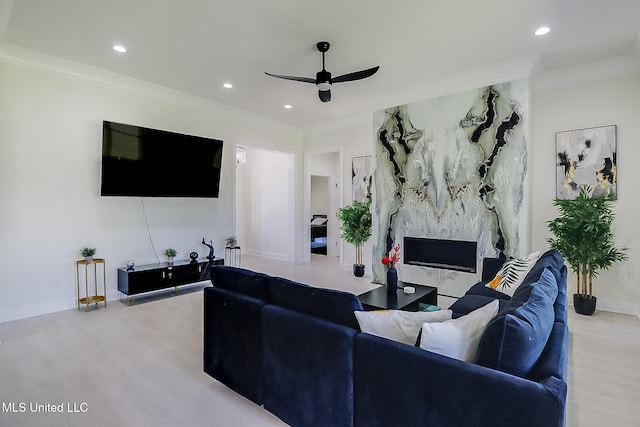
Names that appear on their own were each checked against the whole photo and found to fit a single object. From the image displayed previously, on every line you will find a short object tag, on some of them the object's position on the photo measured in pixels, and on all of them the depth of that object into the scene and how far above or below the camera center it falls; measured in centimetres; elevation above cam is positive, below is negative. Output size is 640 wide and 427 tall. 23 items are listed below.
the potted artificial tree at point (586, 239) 384 -31
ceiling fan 358 +153
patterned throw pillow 317 -63
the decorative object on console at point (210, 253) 538 -67
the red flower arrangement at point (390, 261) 354 -53
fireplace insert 478 -63
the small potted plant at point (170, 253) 508 -63
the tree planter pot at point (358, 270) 624 -111
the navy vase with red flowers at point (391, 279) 348 -71
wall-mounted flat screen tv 439 +76
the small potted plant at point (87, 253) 425 -53
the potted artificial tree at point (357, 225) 629 -23
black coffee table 305 -87
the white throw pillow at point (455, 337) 138 -54
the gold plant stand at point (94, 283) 421 -96
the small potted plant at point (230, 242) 598 -54
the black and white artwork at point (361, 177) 659 +74
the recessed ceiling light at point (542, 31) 333 +192
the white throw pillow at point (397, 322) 157 -54
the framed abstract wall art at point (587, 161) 417 +69
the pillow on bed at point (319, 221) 940 -23
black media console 444 -92
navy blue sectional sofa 120 -68
